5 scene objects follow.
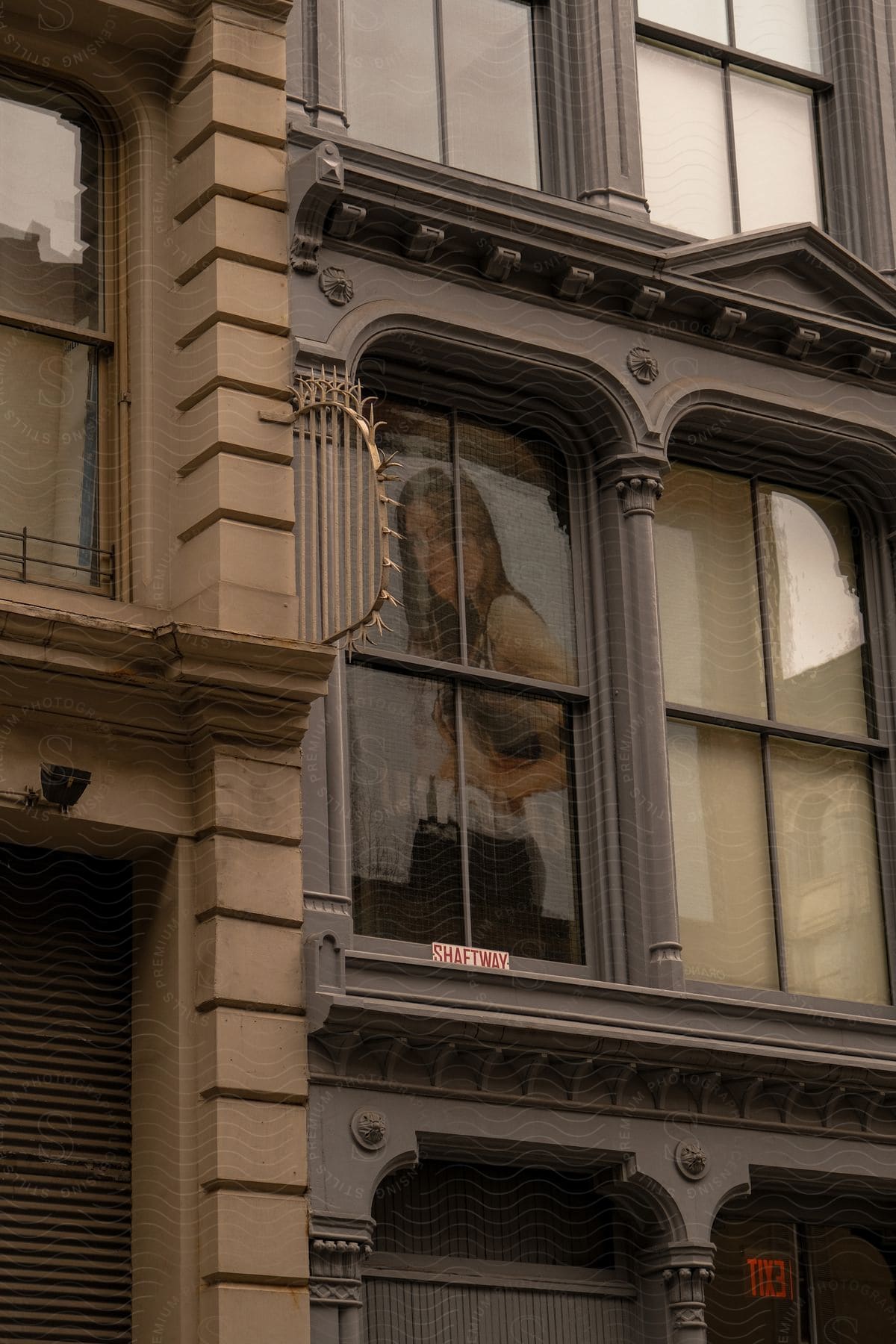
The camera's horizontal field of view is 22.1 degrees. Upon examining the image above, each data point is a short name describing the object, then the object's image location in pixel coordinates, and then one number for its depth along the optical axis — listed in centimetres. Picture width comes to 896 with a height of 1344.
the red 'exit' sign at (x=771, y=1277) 1430
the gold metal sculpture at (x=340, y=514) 1312
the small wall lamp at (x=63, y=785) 1218
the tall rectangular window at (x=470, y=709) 1387
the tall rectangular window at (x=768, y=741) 1504
